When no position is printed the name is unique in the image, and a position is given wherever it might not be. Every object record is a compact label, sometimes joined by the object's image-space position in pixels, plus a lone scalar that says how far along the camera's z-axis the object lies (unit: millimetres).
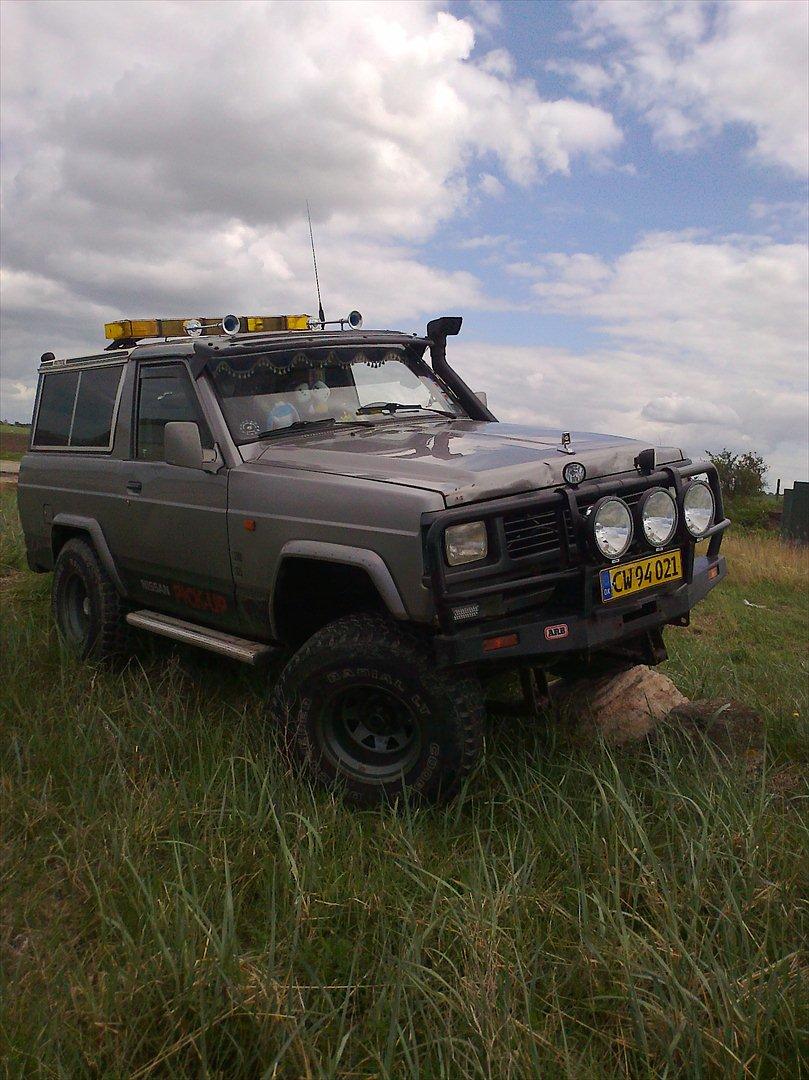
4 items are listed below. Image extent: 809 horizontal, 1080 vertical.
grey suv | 3309
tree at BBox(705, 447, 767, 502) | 35281
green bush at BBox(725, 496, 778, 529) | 31469
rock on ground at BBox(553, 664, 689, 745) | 4215
